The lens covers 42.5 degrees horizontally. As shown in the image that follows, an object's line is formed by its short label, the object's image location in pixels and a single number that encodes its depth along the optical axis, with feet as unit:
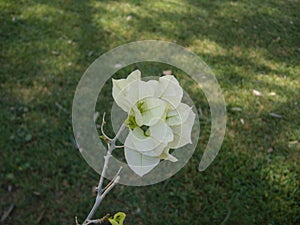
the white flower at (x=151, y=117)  1.42
